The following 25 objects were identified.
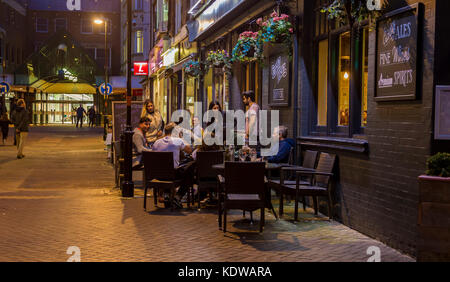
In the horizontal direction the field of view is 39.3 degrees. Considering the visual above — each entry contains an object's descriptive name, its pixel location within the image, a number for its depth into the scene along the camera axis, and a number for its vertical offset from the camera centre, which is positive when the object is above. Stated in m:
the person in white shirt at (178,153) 11.02 -0.71
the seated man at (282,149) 11.24 -0.63
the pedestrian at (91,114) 53.78 -0.14
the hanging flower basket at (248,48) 13.38 +1.42
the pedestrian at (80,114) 52.54 -0.14
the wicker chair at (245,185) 8.48 -0.97
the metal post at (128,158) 12.16 -0.89
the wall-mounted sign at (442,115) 6.74 +0.00
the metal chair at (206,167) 10.63 -0.91
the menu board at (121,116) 16.92 -0.09
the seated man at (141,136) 12.62 -0.47
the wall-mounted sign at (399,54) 7.16 +0.73
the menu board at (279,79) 12.26 +0.70
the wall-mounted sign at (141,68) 43.19 +3.08
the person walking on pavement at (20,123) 20.94 -0.37
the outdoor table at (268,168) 9.58 -0.87
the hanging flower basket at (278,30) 11.67 +1.57
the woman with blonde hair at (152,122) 13.98 -0.21
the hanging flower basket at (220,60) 16.92 +1.46
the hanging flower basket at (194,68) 20.28 +1.46
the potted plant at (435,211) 6.20 -0.95
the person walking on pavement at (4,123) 27.83 -0.52
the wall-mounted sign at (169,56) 28.61 +2.68
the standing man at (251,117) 13.20 -0.07
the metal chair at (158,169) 10.53 -0.95
